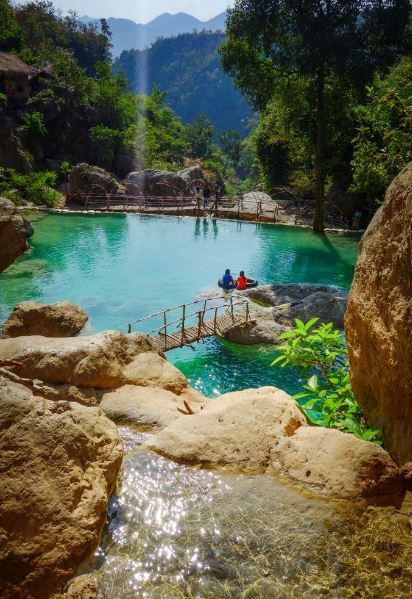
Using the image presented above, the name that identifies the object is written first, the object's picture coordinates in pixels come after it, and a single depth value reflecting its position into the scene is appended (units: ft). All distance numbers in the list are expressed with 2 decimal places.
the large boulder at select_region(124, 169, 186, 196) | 117.91
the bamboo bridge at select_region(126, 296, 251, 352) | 43.19
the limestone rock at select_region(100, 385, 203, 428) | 21.80
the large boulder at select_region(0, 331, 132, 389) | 24.23
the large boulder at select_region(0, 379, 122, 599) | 11.44
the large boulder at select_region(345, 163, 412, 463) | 13.85
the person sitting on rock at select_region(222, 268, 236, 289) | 59.88
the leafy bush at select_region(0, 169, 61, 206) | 101.44
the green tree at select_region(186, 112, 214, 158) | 213.87
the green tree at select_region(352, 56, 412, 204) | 46.73
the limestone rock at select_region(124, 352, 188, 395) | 27.04
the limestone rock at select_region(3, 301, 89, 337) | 41.73
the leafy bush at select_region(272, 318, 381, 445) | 16.71
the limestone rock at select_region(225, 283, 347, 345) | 47.44
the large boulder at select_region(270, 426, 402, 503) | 14.37
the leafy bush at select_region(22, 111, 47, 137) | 119.61
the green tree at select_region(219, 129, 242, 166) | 277.23
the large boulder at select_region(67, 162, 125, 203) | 110.63
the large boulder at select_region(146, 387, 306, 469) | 16.90
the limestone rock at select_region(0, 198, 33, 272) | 58.65
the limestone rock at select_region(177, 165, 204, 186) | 126.74
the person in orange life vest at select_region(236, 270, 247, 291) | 60.03
